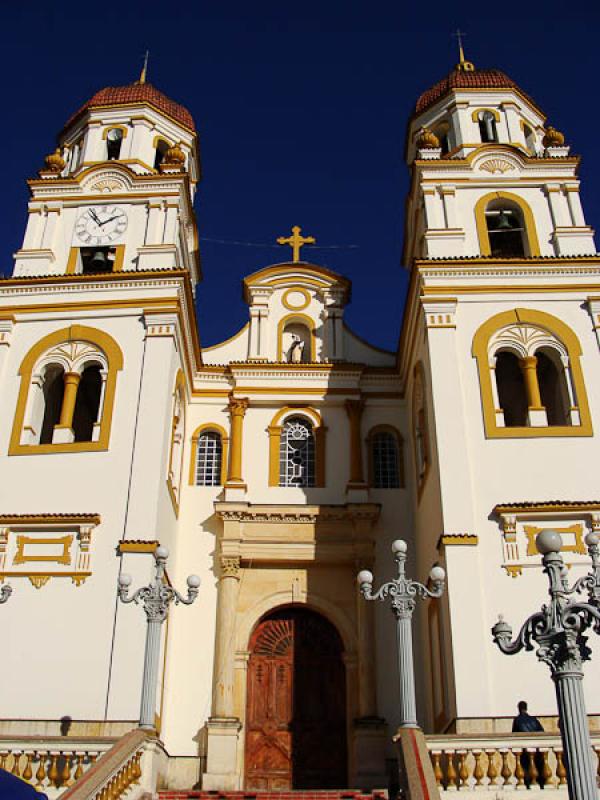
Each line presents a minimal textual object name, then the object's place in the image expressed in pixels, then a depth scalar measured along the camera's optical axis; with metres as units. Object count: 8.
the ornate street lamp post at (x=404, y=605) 13.33
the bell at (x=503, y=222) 21.95
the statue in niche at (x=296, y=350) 24.06
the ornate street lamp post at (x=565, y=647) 8.33
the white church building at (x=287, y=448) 16.92
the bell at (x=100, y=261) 22.34
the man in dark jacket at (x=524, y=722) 13.72
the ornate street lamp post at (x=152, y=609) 13.86
